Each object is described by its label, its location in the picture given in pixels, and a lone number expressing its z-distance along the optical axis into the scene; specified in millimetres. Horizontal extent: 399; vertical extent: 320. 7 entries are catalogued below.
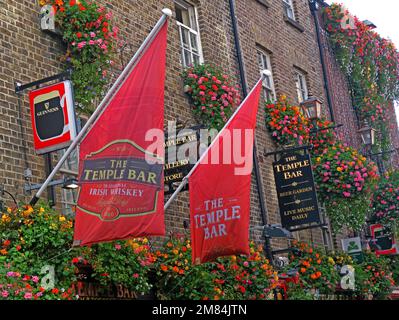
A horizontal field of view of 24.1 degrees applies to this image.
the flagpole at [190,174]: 12180
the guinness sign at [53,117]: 11250
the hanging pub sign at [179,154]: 13539
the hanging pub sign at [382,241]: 22203
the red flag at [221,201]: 11789
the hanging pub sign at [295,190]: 17000
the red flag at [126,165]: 9766
